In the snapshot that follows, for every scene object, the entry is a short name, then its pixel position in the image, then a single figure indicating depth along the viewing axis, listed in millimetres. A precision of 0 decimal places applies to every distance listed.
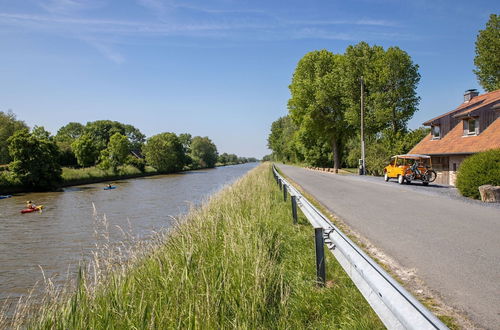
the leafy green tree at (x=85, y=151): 73000
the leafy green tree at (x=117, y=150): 71644
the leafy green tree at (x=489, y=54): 37625
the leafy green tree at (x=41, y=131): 82594
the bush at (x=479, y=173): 13875
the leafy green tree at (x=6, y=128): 61175
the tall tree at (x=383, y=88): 33750
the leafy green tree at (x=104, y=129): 108500
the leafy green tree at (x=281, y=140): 80050
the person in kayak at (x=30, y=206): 23212
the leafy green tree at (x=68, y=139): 78106
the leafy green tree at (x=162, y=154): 87125
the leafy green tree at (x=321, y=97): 41750
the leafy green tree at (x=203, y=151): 139750
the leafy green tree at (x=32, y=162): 39875
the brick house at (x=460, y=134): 21484
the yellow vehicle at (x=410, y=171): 20969
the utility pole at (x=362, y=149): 32750
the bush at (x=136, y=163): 76000
